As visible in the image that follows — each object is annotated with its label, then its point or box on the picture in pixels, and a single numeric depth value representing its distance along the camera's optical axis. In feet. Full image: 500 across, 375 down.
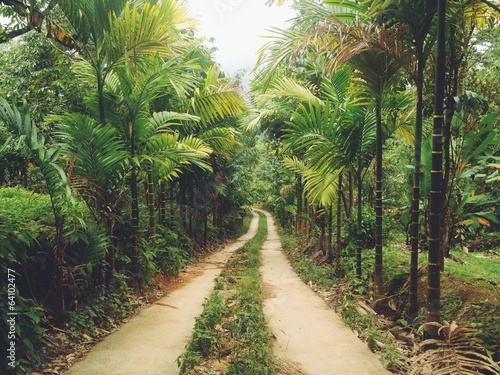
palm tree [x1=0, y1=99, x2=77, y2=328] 10.53
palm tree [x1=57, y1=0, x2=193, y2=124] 14.03
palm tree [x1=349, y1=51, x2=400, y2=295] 14.44
